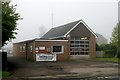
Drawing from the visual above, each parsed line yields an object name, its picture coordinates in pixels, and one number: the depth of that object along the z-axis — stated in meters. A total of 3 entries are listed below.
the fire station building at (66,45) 19.08
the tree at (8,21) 12.55
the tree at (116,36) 24.57
